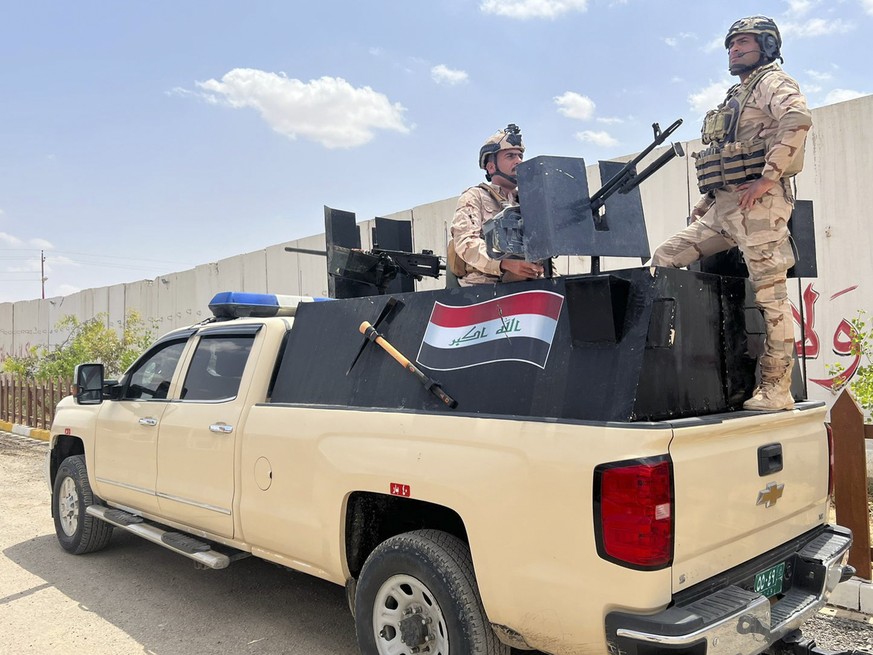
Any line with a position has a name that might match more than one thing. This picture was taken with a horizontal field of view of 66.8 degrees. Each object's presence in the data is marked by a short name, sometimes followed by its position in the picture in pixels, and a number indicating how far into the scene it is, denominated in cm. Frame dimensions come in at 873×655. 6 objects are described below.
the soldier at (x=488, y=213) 357
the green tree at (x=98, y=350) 1402
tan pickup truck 227
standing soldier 309
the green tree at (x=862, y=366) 597
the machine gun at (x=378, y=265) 482
